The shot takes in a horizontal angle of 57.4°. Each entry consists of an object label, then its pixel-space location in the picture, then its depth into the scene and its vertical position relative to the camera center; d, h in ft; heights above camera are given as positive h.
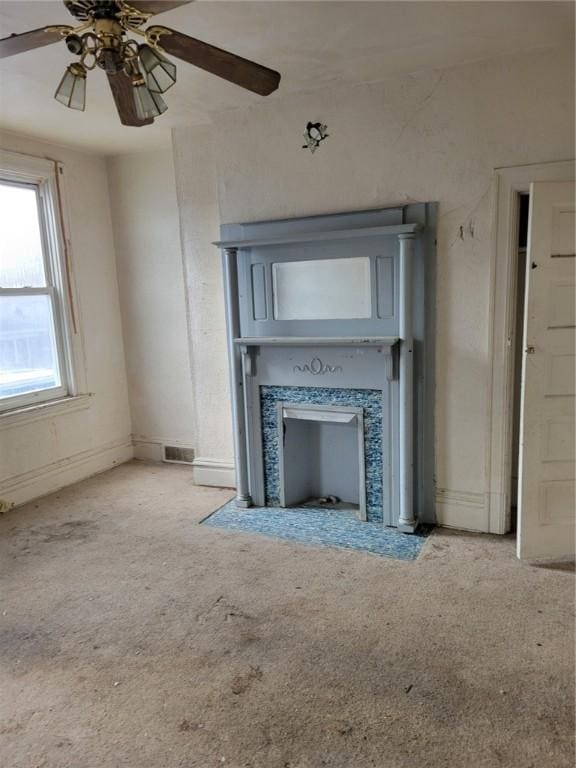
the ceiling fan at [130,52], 4.81 +2.53
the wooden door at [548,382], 7.90 -1.43
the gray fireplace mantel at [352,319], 9.36 -0.36
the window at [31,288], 11.66 +0.58
